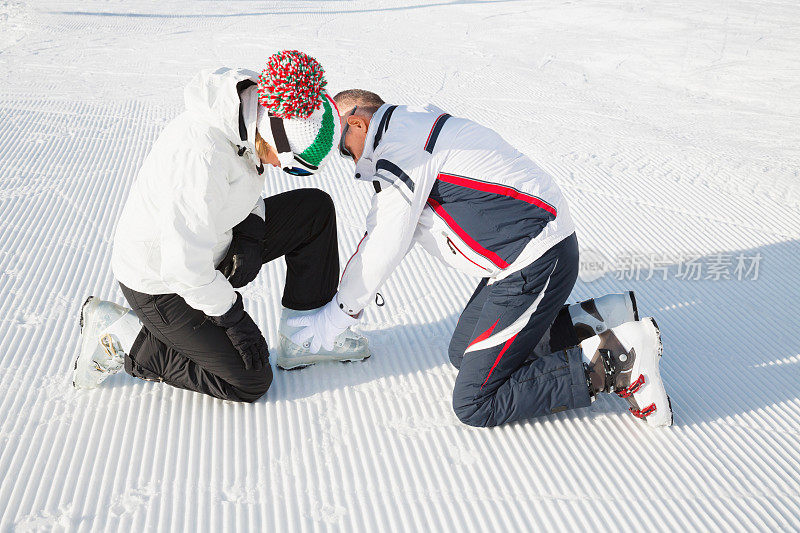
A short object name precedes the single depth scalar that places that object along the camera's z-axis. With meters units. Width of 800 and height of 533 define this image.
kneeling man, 2.03
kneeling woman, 1.76
